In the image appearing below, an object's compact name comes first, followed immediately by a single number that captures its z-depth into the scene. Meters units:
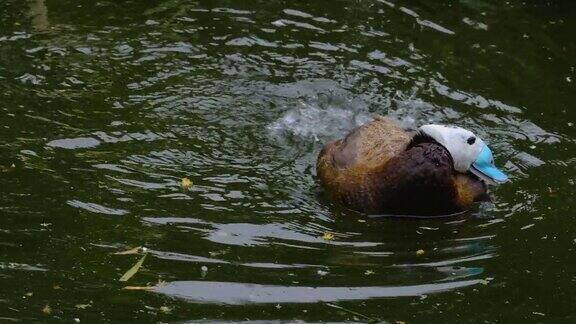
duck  14.54
